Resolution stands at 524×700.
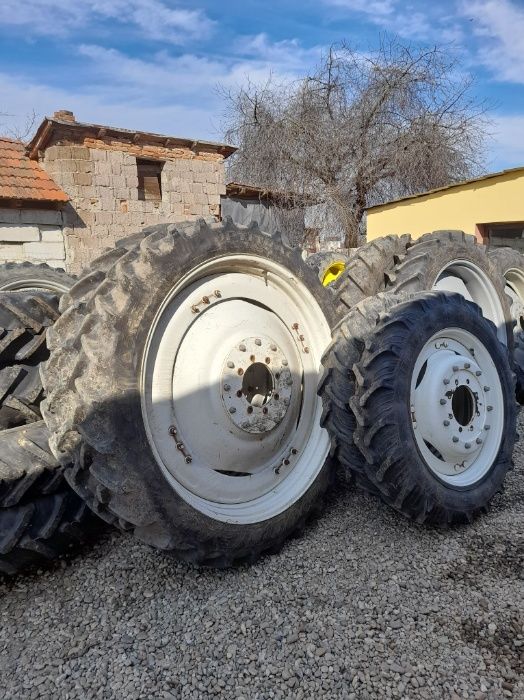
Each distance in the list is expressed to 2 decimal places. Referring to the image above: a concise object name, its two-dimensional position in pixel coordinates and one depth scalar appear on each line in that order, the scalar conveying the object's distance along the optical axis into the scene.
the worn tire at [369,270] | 3.62
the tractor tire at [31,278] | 3.95
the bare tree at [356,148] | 15.97
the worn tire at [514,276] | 5.40
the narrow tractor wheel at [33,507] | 2.13
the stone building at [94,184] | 10.22
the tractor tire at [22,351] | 2.55
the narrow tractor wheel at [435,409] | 2.35
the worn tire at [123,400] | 1.78
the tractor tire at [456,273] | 3.63
